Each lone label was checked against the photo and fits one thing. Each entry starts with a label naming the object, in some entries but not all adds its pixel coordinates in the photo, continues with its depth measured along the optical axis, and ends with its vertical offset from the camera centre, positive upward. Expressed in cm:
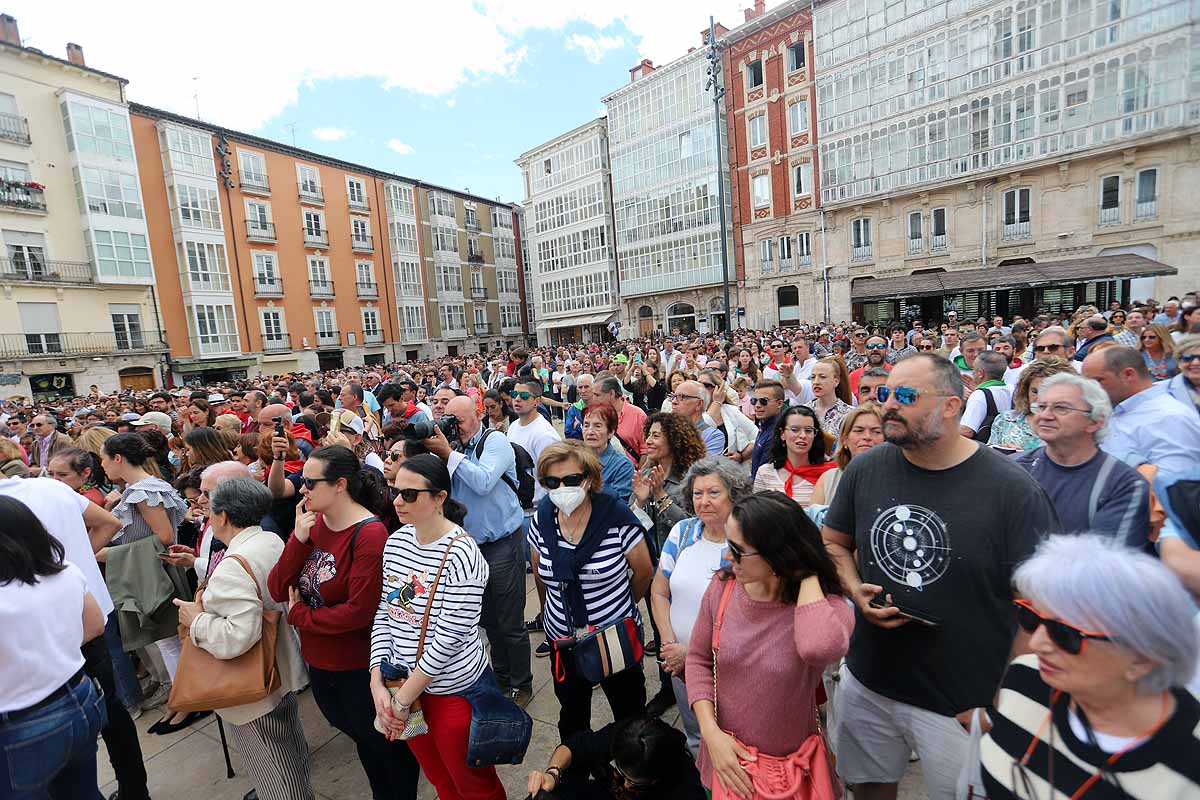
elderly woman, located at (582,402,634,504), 371 -81
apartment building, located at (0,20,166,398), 2233 +656
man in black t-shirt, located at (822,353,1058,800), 188 -96
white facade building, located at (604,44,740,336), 3162 +862
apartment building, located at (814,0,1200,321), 1989 +661
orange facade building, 2769 +667
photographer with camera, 355 -122
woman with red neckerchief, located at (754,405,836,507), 336 -85
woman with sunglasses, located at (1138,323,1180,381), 556 -55
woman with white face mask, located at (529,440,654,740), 272 -114
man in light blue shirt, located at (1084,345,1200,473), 282 -66
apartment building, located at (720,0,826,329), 2869 +927
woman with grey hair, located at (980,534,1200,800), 111 -82
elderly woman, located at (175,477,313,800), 253 -120
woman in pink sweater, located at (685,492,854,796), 188 -109
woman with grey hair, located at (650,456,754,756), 251 -107
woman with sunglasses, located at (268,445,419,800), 256 -111
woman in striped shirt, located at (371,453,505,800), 234 -121
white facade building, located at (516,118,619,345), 3822 +814
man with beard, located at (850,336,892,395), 726 -48
